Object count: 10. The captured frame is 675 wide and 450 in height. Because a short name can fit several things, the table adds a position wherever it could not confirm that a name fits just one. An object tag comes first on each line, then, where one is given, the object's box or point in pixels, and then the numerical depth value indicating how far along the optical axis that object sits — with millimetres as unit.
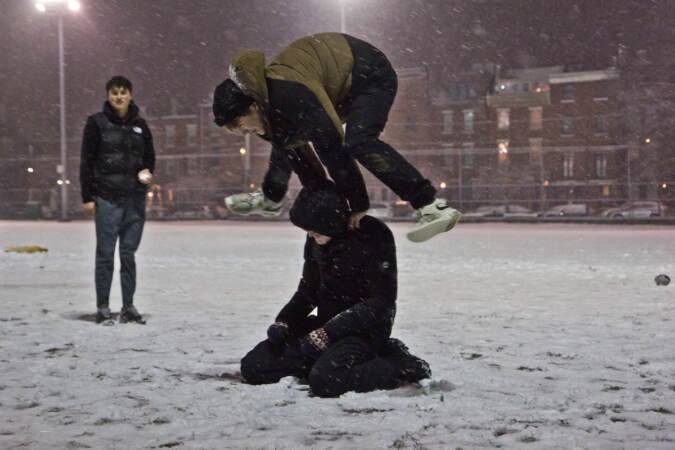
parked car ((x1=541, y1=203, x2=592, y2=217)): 40406
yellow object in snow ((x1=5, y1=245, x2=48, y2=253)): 15184
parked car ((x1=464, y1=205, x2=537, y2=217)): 41812
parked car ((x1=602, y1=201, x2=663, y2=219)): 38031
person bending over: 3576
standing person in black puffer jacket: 6453
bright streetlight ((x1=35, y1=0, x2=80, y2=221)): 32931
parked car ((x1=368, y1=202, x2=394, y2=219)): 42791
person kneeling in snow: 3844
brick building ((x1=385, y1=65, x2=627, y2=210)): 54188
